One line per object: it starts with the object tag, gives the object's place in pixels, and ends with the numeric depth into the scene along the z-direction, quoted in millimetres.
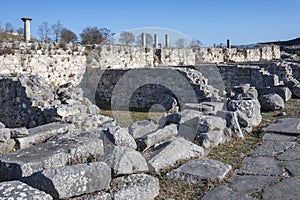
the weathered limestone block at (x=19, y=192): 2401
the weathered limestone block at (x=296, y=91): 9349
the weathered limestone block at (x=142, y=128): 4703
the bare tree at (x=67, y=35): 22088
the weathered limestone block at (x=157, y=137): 4398
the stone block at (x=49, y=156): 2967
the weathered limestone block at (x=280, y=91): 8719
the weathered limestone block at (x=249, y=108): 6305
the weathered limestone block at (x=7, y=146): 4336
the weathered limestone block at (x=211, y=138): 4878
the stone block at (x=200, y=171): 3721
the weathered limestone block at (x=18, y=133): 4699
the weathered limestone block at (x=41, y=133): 4619
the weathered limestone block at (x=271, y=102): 7664
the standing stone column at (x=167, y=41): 23538
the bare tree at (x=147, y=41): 21417
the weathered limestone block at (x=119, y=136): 4016
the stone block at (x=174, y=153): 3930
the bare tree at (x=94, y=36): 20202
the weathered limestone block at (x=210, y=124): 5105
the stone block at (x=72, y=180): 2682
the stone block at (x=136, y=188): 3022
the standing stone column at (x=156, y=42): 23269
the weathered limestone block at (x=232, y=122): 5570
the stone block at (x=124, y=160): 3287
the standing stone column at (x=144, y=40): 21125
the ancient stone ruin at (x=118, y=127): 3000
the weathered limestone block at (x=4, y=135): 4538
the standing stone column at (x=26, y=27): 15241
